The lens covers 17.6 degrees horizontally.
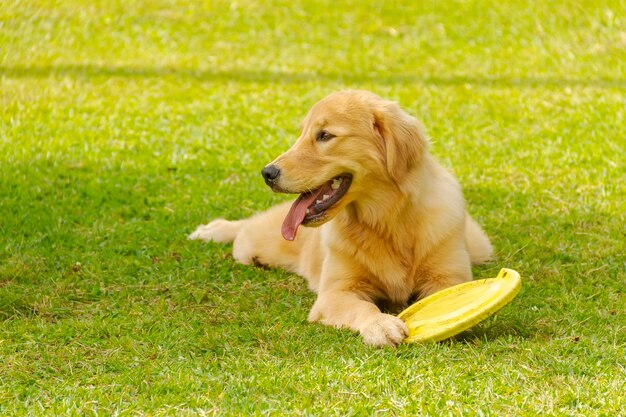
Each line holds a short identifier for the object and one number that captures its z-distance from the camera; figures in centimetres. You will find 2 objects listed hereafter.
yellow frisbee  920
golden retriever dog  1030
